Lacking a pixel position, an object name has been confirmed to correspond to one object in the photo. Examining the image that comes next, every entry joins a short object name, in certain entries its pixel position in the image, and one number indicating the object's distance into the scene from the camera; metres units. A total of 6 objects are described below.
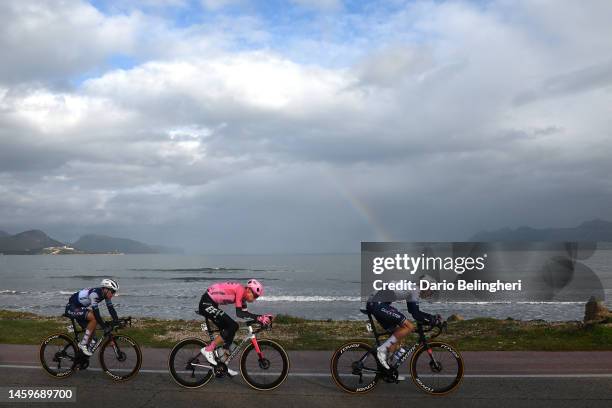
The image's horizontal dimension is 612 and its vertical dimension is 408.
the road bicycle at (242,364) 8.38
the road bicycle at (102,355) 8.96
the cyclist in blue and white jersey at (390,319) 8.08
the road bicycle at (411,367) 8.17
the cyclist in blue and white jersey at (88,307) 9.19
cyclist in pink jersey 8.41
